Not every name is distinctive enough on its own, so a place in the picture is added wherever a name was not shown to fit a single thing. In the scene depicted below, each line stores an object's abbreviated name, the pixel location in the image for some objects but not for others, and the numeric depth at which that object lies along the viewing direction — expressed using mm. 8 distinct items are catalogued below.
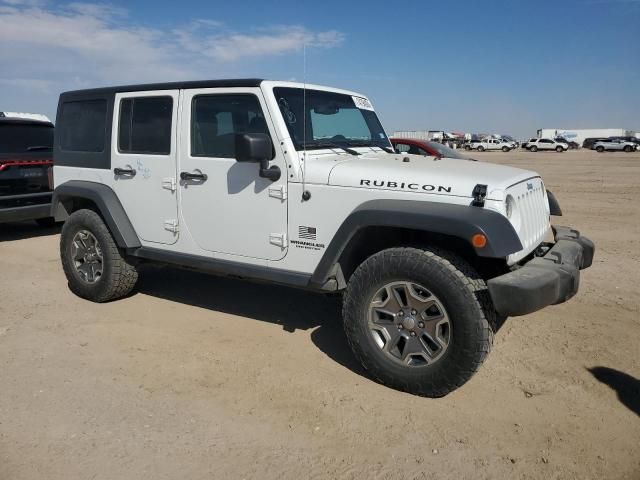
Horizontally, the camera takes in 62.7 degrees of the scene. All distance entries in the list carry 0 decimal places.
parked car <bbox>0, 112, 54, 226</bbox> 7660
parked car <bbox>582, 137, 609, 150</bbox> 55562
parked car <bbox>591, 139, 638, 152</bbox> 46000
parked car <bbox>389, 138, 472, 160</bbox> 11531
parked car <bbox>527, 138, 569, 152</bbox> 49978
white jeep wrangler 3168
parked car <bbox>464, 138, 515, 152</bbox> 54406
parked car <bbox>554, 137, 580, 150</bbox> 60066
